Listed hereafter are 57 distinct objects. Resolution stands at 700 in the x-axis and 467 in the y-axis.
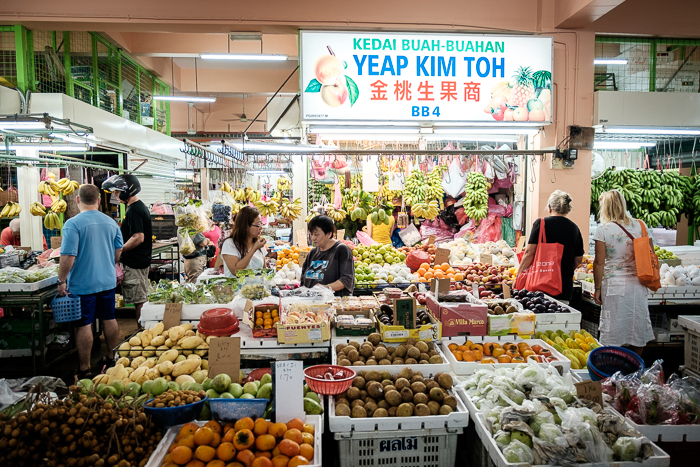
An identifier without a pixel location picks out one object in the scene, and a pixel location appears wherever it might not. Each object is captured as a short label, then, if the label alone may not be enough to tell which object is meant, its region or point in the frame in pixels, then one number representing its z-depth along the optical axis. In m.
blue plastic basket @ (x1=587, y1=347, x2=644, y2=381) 2.93
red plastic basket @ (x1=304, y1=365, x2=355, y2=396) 2.61
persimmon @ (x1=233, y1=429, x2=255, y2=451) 2.15
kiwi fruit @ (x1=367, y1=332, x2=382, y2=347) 3.15
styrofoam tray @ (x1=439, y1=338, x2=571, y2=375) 2.99
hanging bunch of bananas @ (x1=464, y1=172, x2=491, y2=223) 7.32
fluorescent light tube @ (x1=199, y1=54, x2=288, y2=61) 6.73
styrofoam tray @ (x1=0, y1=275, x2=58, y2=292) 4.98
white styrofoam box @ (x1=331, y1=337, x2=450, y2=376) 2.86
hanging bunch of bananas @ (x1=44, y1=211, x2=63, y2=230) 7.98
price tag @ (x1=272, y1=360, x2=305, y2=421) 2.33
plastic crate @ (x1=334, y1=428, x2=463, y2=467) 2.43
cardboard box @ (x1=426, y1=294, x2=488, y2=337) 3.38
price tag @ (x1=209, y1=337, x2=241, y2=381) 2.70
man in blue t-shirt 4.74
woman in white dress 4.13
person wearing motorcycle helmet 5.78
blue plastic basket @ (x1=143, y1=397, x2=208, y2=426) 2.28
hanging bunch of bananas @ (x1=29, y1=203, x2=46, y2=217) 7.23
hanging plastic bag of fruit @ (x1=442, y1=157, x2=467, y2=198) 7.65
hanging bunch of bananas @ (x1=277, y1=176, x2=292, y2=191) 9.59
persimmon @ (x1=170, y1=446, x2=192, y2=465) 2.11
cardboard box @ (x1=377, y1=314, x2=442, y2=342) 3.20
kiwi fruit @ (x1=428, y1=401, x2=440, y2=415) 2.48
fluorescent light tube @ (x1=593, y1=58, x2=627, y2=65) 6.46
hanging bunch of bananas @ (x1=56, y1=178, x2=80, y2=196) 7.58
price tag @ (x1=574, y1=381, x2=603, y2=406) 2.53
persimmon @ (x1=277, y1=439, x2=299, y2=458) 2.14
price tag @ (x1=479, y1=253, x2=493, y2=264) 6.22
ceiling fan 15.02
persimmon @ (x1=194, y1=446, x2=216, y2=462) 2.12
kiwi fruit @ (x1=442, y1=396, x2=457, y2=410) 2.52
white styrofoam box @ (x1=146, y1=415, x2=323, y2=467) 2.12
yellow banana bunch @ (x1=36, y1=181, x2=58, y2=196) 7.26
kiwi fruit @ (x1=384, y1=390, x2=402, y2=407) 2.51
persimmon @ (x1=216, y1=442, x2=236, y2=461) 2.12
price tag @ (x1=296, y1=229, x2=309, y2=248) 7.32
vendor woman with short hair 4.48
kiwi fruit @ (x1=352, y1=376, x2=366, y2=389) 2.68
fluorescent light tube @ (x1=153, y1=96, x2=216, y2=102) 9.42
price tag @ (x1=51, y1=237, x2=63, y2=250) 7.20
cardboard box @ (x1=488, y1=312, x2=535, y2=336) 3.42
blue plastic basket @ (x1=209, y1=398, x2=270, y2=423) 2.35
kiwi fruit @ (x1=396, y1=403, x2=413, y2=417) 2.43
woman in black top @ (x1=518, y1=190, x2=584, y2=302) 4.45
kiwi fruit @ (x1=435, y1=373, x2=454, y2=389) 2.67
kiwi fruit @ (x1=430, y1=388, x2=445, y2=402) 2.55
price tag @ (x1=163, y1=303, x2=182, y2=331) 3.41
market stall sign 5.71
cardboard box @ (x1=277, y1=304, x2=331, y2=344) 3.18
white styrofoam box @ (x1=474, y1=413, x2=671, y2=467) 2.11
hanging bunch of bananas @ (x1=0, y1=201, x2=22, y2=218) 7.44
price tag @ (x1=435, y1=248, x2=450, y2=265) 5.76
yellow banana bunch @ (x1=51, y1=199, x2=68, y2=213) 7.83
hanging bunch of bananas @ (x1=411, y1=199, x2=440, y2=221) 7.11
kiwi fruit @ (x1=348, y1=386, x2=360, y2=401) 2.59
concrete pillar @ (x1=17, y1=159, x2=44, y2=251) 8.15
